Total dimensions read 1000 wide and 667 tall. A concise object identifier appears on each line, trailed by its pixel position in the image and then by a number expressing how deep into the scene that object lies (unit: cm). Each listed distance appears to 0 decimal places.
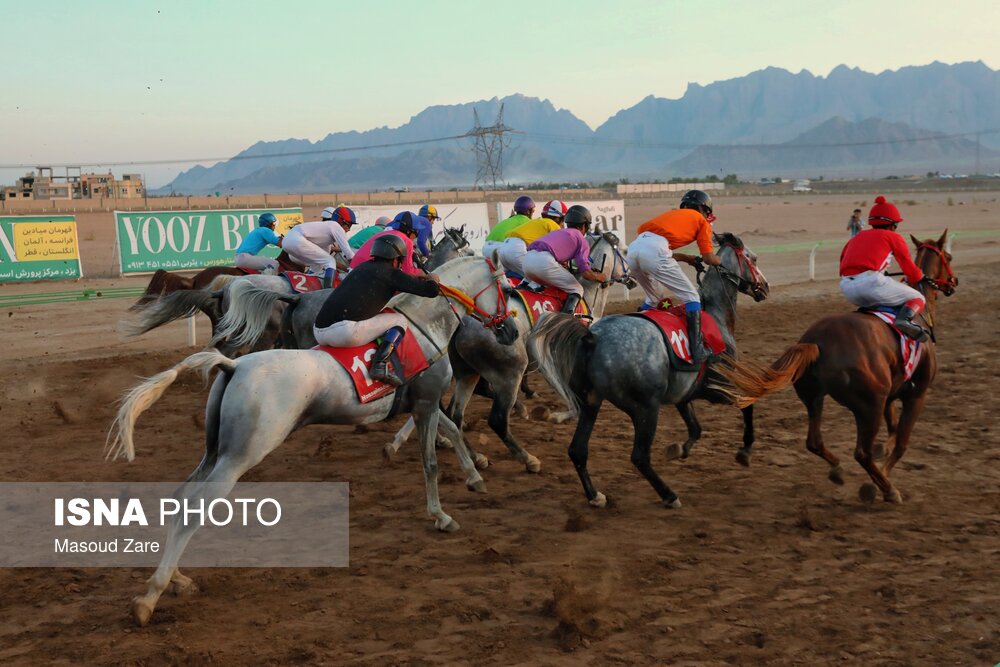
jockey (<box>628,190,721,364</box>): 883
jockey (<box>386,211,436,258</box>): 1232
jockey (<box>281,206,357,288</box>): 1222
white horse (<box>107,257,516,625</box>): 626
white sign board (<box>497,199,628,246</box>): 2845
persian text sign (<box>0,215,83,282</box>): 2367
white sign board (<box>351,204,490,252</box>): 2308
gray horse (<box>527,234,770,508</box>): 809
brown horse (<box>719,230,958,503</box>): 806
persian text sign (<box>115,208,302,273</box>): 2458
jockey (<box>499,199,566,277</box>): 1071
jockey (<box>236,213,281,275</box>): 1377
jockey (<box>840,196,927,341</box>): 850
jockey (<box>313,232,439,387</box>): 724
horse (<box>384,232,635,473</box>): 941
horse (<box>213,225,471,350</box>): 995
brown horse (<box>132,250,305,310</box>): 1405
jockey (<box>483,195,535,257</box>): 1250
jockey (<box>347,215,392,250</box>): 1330
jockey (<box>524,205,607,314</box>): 1007
